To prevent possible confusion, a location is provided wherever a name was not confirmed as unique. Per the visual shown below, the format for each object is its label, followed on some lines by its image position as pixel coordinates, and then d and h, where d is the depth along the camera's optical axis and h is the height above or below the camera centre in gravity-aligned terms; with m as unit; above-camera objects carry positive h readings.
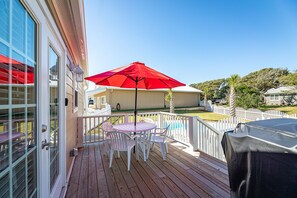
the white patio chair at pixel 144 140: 3.27 -1.03
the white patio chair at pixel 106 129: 3.49 -0.80
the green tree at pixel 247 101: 14.88 -0.24
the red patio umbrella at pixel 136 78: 2.69 +0.51
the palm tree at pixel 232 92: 10.51 +0.54
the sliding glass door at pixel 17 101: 0.79 -0.01
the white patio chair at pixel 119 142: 2.87 -0.93
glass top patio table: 3.17 -0.71
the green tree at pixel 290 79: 18.92 +2.85
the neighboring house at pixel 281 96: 21.36 +0.49
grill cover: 0.92 -0.49
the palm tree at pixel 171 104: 11.78 -0.44
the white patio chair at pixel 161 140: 3.31 -1.04
